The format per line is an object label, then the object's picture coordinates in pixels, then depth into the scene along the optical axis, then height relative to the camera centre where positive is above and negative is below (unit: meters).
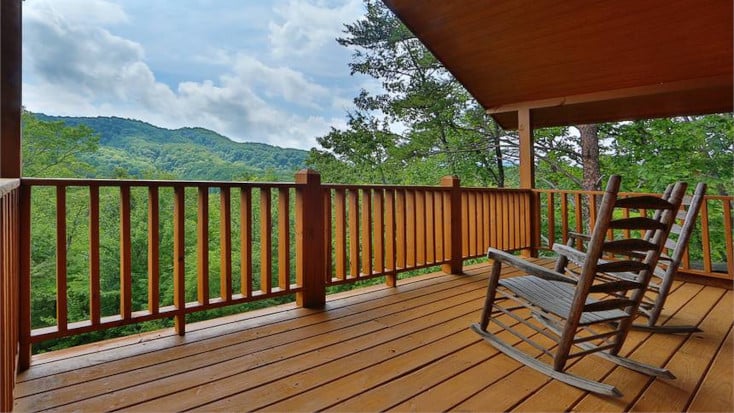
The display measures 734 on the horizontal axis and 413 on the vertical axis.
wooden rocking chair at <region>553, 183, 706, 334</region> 2.00 -0.36
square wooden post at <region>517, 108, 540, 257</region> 4.50 +0.51
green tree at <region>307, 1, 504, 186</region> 9.83 +2.41
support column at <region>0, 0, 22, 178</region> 1.54 +0.58
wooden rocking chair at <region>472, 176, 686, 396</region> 1.48 -0.42
